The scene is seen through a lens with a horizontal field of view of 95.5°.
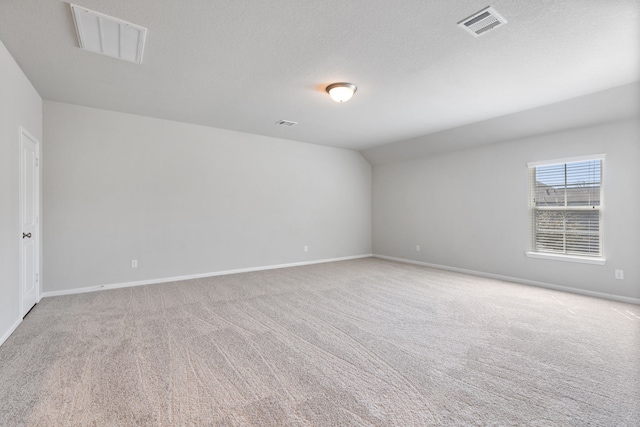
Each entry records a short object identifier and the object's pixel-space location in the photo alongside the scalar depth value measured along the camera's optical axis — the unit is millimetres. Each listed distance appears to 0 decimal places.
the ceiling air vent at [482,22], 2150
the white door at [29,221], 3117
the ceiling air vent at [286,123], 4863
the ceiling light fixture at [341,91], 3338
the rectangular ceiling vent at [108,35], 2205
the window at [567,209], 4109
